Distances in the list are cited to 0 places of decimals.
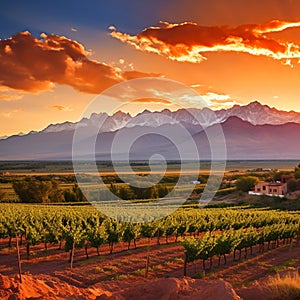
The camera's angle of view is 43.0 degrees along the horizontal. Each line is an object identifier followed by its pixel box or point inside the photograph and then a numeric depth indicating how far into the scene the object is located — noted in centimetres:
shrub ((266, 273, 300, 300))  1098
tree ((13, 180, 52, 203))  7075
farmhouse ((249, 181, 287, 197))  7383
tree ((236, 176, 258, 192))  8312
